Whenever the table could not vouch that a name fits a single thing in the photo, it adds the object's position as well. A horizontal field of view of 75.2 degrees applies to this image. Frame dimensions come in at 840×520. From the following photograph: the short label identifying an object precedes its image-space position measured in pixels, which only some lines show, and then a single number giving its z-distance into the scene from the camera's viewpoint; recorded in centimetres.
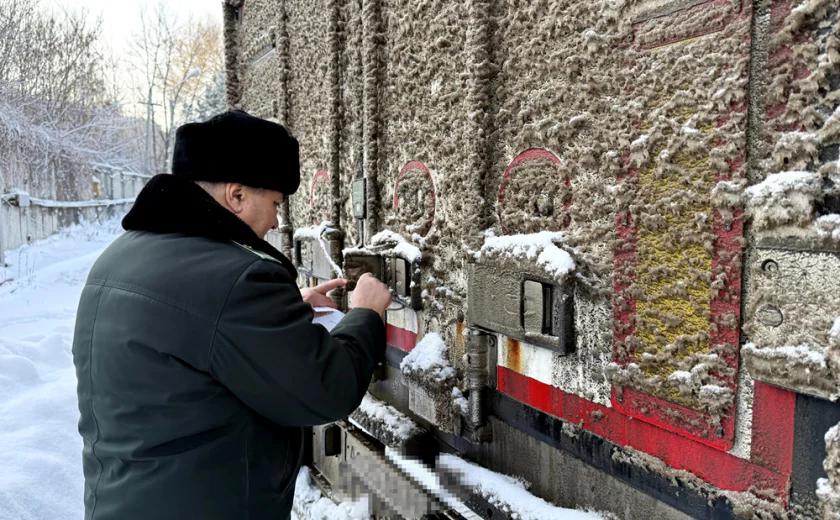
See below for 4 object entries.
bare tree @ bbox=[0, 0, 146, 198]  1333
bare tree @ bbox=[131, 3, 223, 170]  2664
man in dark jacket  142
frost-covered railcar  146
